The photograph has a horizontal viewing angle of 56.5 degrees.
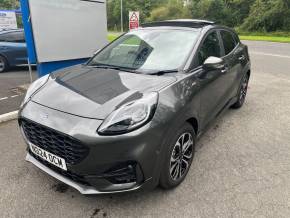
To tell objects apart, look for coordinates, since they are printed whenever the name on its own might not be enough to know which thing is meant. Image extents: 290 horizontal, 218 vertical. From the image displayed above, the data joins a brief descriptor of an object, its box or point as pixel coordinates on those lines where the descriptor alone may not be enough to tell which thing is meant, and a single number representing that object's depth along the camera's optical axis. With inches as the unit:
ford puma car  86.0
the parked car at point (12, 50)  329.4
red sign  337.7
